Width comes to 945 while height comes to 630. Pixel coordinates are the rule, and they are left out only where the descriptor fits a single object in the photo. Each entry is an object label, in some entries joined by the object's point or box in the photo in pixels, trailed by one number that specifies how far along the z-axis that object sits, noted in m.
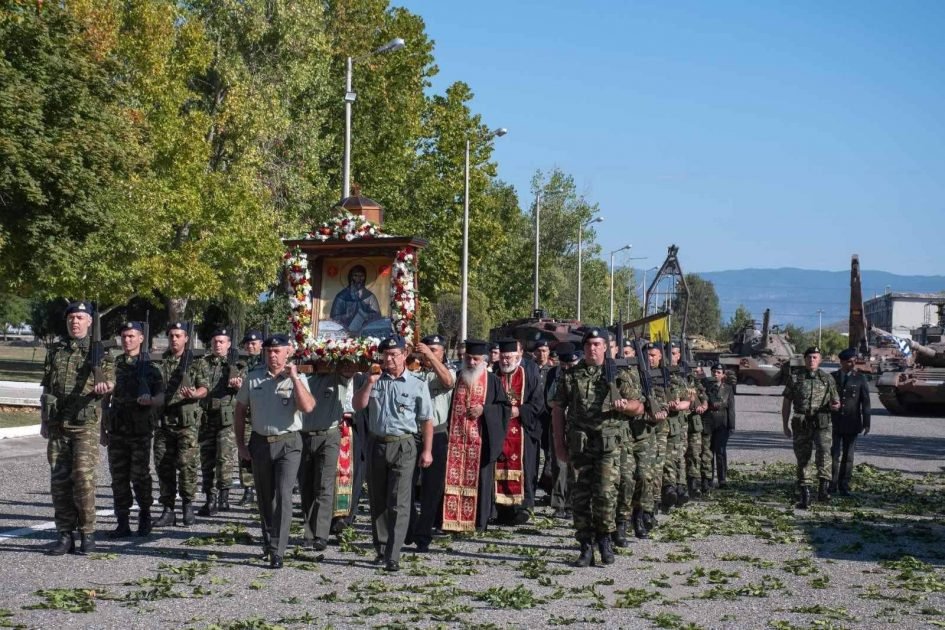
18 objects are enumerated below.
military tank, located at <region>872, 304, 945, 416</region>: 40.19
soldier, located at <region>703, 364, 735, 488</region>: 18.06
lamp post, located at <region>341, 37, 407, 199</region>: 28.66
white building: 183.39
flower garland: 12.71
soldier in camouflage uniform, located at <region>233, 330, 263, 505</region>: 13.82
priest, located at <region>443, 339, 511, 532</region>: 13.34
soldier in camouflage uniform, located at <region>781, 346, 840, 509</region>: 16.59
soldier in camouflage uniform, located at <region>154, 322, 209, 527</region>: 13.30
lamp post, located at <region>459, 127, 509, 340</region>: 44.66
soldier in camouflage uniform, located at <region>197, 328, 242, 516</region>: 14.14
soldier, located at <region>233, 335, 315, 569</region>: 11.01
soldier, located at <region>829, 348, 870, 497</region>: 17.69
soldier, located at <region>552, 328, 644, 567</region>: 11.41
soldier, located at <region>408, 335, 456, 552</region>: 12.10
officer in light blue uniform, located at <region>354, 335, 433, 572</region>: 11.20
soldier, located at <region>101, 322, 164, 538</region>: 12.45
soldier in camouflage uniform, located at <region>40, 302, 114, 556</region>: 11.43
